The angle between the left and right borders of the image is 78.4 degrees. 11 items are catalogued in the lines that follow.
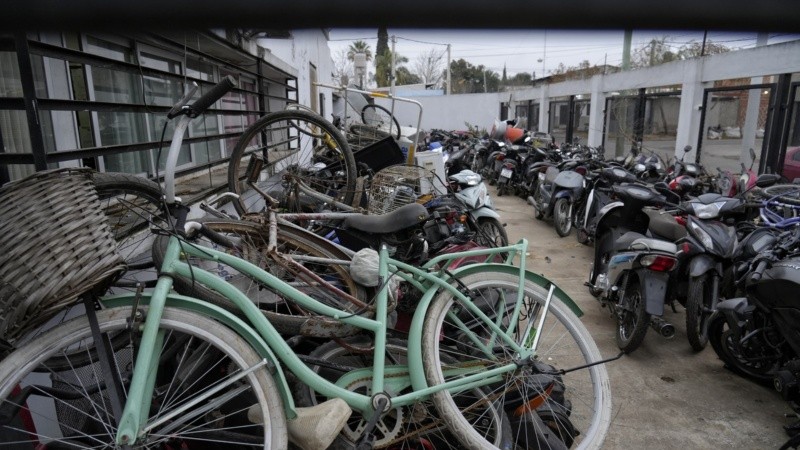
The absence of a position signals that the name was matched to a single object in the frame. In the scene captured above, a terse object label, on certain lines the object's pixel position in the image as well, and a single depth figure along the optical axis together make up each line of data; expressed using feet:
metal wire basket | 12.72
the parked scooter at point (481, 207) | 15.37
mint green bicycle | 4.99
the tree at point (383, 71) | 113.60
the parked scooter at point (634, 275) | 10.37
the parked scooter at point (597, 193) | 17.53
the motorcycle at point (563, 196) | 21.15
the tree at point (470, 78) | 125.59
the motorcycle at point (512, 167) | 29.84
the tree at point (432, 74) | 127.44
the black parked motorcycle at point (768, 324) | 7.98
